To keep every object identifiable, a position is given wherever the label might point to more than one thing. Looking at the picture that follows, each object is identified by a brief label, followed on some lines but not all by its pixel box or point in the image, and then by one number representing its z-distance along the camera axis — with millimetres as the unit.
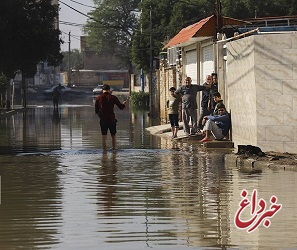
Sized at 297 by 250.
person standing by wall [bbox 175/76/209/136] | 30250
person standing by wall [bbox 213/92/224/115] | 26759
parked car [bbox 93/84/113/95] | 119675
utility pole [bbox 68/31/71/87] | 170875
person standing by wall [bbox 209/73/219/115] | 29136
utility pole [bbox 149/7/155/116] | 56844
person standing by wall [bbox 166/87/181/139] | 30875
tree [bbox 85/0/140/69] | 150875
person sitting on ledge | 26625
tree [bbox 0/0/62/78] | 53938
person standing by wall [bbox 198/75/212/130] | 29781
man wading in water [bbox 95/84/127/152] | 25898
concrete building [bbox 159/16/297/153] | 22375
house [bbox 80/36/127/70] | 178000
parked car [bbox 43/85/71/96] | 119500
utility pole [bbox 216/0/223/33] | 29594
